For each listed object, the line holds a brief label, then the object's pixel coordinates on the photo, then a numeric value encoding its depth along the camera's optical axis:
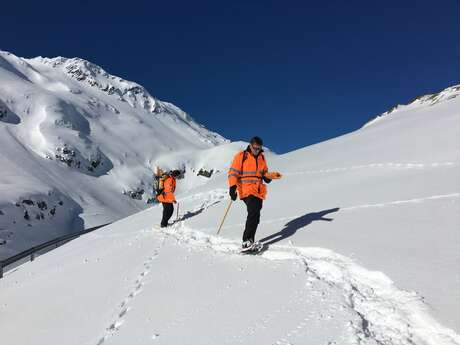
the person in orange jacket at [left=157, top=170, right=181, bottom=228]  11.54
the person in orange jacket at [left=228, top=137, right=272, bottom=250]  7.04
